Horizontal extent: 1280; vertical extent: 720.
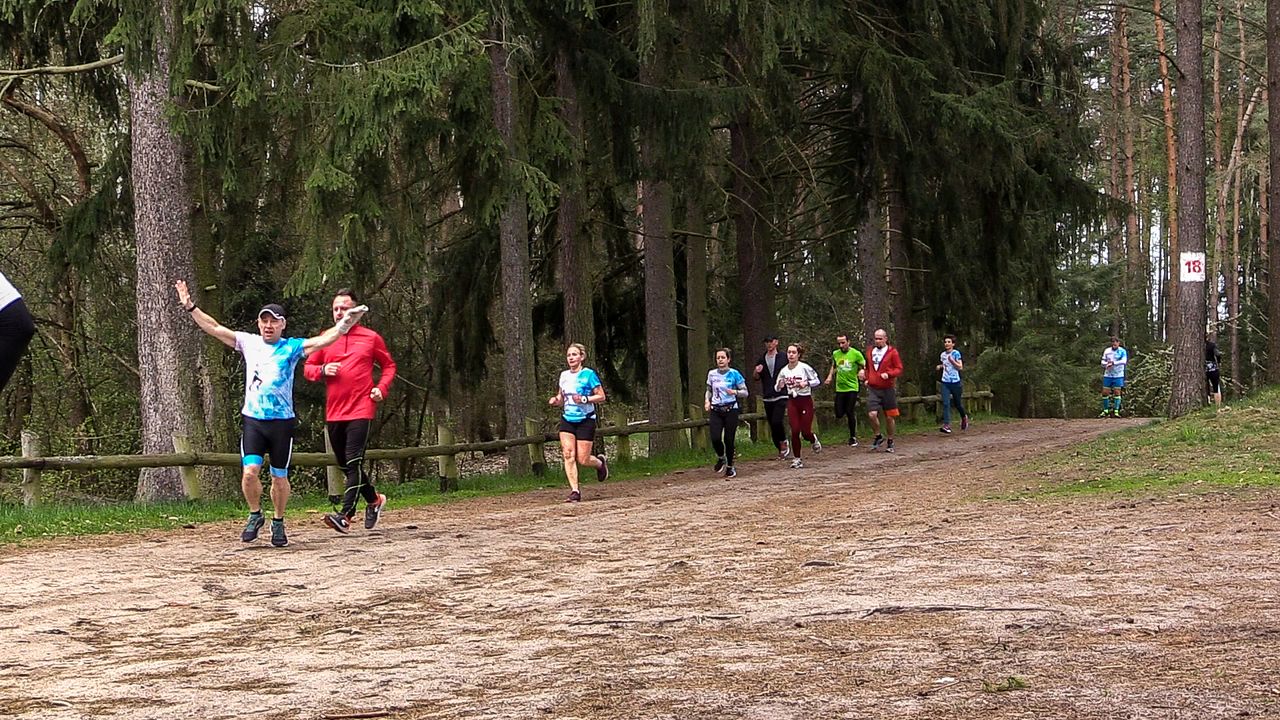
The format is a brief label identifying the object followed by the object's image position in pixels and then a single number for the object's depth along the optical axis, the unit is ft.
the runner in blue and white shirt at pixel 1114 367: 117.50
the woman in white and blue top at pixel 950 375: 89.30
